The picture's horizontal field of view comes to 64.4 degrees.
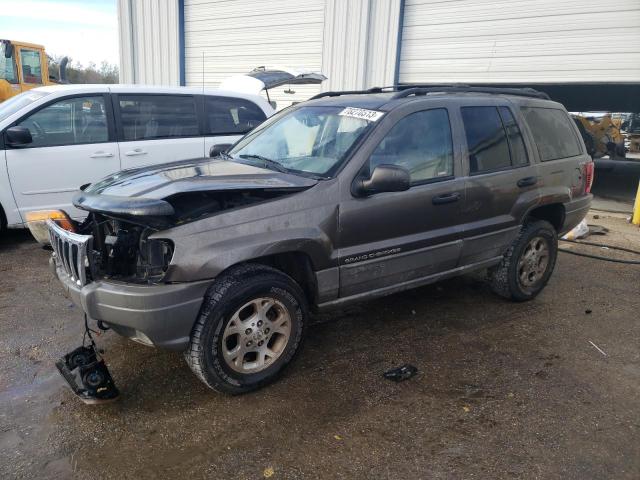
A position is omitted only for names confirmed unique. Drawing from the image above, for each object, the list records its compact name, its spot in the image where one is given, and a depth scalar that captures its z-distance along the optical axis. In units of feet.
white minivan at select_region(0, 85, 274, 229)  18.12
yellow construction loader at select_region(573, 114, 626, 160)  59.82
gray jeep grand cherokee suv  9.16
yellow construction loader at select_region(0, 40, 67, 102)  41.09
